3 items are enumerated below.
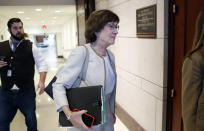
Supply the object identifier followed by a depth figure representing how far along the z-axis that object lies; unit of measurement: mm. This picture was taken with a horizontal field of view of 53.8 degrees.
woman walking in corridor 1290
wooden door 1786
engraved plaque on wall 2318
